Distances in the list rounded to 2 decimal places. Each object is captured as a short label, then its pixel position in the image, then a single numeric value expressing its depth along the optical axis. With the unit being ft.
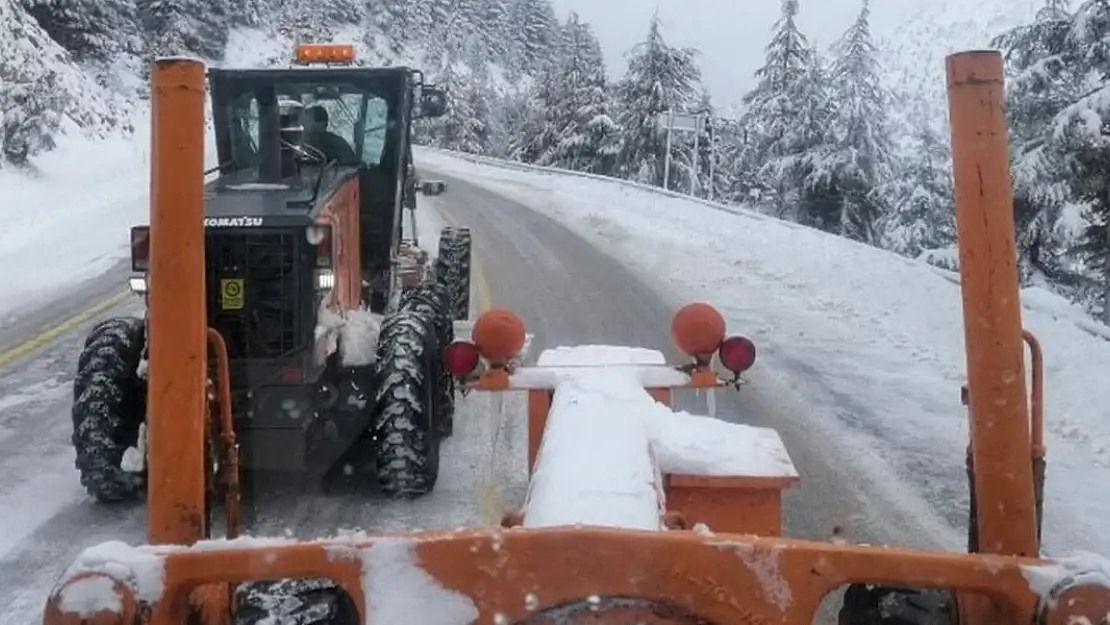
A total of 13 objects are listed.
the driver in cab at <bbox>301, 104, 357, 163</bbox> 24.45
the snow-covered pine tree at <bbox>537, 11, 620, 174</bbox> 173.68
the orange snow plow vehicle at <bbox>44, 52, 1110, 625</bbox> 6.70
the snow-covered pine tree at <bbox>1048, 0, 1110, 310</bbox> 41.78
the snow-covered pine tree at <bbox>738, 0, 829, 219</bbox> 136.46
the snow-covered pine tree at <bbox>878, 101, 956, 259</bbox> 130.00
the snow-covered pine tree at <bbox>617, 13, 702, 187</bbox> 159.43
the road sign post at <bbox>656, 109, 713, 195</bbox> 95.04
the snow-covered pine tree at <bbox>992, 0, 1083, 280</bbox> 47.73
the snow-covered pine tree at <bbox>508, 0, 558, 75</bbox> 366.22
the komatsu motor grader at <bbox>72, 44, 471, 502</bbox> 18.80
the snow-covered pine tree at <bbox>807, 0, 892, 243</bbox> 130.21
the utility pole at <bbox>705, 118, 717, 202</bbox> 144.05
